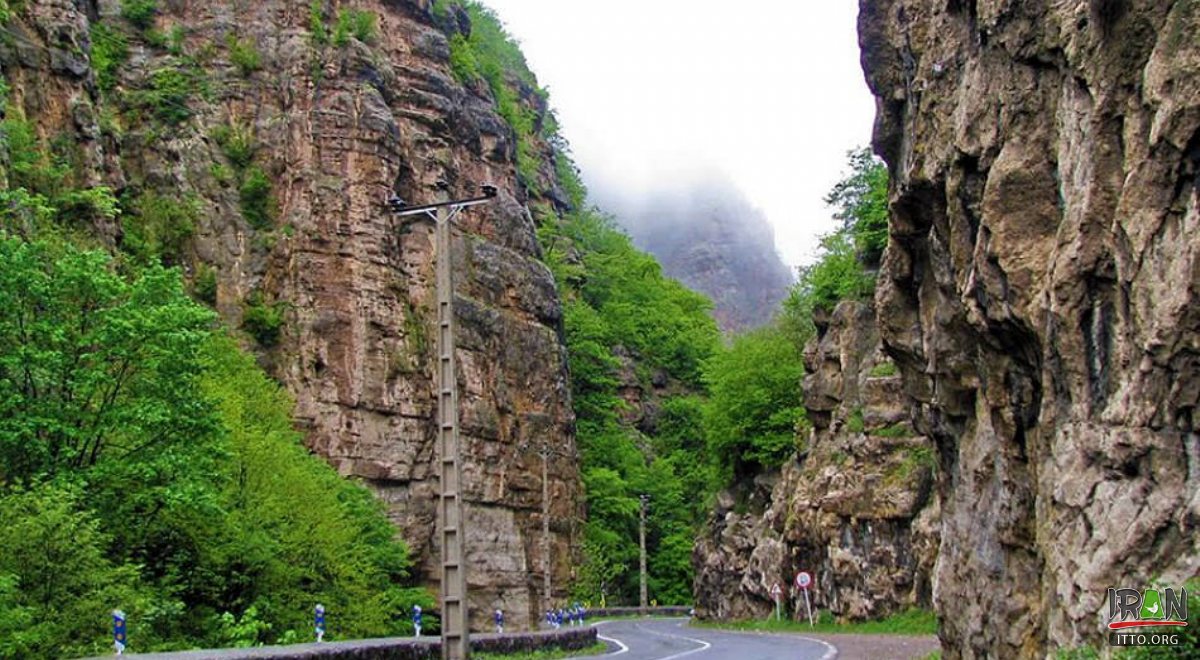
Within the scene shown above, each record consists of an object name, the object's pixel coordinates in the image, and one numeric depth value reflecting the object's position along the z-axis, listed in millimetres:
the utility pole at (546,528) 39906
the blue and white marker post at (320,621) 18641
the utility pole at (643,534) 52994
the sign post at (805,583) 31484
